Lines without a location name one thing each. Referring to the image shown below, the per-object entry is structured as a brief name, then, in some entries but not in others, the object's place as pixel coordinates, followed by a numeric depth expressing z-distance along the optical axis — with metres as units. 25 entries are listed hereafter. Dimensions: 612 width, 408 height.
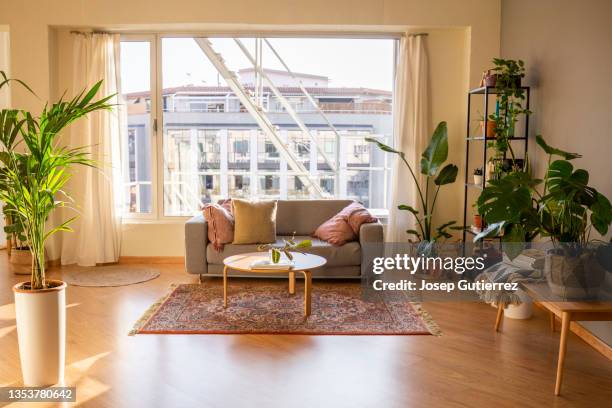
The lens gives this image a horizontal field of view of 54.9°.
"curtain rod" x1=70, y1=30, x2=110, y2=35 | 6.07
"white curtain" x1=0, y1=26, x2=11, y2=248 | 7.12
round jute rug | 5.44
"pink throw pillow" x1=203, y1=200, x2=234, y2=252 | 5.38
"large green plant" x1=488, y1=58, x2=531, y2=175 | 4.88
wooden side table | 3.04
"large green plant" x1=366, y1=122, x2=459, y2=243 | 5.66
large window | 6.32
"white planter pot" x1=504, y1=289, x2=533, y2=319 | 4.32
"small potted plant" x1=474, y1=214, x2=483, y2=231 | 5.32
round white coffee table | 4.36
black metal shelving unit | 5.05
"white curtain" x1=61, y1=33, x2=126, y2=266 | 6.08
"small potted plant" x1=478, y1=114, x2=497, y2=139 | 5.12
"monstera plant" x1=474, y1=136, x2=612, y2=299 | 3.16
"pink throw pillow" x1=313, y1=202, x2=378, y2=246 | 5.41
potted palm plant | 2.96
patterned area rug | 4.07
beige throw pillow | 5.42
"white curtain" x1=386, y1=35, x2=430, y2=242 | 6.06
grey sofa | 5.33
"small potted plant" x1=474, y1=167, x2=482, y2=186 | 5.46
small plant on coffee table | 4.43
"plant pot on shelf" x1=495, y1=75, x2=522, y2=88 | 4.91
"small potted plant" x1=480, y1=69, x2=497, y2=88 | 5.02
